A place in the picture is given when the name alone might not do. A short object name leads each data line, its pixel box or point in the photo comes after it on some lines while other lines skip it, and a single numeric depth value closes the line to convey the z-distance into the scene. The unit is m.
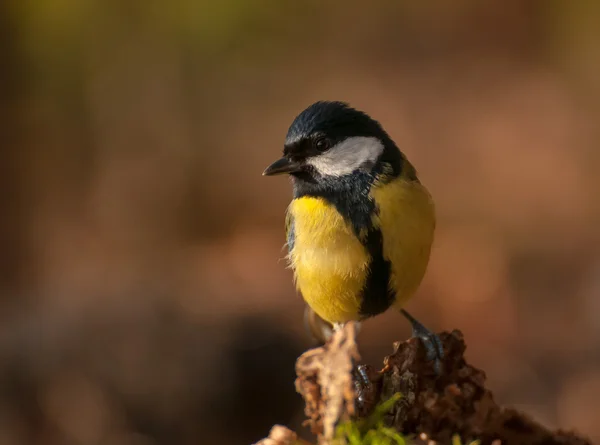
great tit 2.41
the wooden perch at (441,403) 2.35
